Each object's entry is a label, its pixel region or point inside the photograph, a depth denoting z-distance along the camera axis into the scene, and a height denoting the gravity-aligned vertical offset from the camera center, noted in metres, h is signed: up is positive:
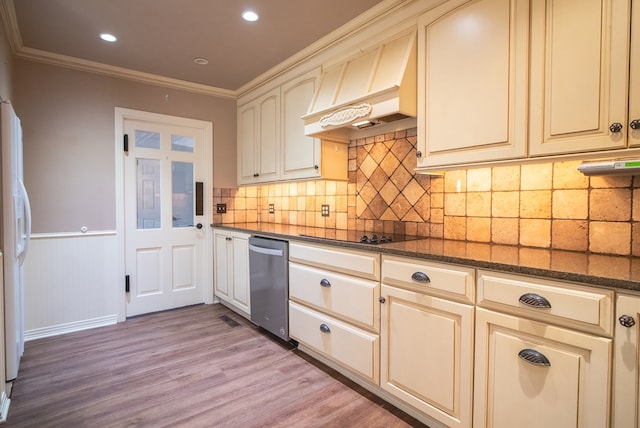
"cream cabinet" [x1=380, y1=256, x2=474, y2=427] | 1.48 -0.65
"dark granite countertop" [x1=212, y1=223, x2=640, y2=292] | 1.12 -0.23
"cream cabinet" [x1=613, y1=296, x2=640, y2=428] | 1.04 -0.51
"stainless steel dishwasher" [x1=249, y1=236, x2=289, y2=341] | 2.63 -0.67
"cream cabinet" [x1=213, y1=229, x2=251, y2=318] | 3.19 -0.67
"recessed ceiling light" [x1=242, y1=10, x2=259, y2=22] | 2.27 +1.33
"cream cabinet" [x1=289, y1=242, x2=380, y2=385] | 1.92 -0.66
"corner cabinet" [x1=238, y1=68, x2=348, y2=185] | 2.82 +0.62
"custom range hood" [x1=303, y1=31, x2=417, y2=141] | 1.95 +0.76
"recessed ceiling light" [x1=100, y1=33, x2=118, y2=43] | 2.57 +1.32
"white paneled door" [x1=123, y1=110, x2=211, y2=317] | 3.37 -0.09
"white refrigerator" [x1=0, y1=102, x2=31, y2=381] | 1.94 -0.15
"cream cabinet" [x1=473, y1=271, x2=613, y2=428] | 1.11 -0.56
